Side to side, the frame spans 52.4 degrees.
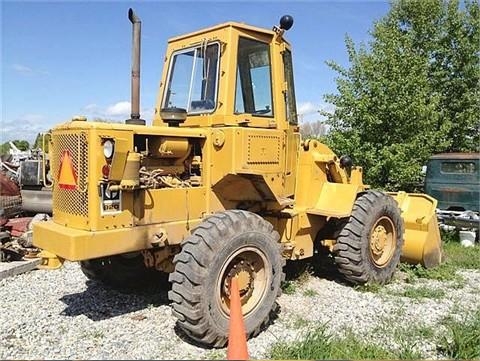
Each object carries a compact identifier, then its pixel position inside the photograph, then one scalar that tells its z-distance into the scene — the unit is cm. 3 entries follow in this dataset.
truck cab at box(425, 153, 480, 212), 1072
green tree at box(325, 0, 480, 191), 1169
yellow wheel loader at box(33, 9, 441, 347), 422
